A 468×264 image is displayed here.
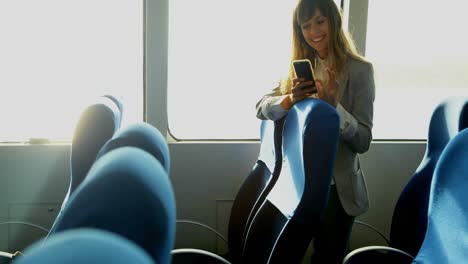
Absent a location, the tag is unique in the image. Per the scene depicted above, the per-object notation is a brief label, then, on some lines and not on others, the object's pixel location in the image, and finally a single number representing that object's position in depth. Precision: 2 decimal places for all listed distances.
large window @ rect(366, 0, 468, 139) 2.29
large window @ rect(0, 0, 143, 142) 2.04
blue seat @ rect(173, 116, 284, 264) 1.67
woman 1.45
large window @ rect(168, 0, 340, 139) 2.15
